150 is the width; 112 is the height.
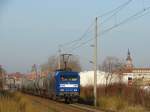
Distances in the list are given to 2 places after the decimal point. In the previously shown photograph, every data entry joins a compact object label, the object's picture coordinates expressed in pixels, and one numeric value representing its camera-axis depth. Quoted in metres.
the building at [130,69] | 100.62
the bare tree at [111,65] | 118.66
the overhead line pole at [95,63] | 43.19
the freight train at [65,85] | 45.06
